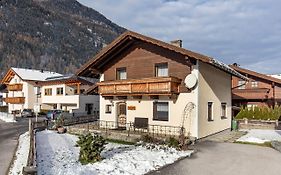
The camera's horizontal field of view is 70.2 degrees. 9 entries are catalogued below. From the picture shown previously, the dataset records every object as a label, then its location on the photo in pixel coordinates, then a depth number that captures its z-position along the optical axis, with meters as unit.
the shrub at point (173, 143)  10.98
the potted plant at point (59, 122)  17.51
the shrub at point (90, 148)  9.11
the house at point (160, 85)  13.07
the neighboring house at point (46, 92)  31.00
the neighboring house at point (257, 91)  20.62
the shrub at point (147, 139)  11.98
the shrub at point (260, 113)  17.53
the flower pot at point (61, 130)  16.60
